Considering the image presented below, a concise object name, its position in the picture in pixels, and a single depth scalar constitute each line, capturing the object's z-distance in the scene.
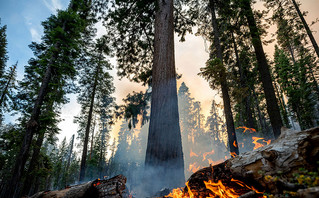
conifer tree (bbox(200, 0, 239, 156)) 7.33
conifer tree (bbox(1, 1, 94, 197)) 7.84
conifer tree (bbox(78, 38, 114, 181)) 16.64
